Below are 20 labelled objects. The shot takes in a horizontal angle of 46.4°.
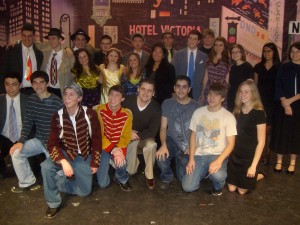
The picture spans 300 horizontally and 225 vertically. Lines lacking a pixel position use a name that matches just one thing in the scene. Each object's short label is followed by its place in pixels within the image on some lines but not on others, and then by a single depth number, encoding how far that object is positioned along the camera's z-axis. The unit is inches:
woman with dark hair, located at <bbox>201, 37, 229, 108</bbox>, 216.8
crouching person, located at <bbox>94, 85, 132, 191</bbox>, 171.6
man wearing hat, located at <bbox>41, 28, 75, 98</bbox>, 223.1
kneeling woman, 167.8
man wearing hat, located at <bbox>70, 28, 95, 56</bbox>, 241.9
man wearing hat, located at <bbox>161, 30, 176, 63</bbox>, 246.2
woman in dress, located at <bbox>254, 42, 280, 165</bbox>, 211.9
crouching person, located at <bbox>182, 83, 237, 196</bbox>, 166.0
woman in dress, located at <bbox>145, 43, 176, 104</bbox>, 217.5
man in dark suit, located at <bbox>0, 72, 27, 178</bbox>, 185.9
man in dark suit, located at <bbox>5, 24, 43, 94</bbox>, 225.3
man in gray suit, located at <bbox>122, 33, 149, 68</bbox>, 238.5
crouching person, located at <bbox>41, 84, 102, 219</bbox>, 151.2
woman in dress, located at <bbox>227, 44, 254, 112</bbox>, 212.5
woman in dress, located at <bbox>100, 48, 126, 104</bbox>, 212.5
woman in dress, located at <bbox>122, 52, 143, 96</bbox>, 208.4
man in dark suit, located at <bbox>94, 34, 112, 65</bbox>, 244.8
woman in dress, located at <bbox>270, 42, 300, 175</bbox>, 194.9
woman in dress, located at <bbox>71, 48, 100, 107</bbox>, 211.0
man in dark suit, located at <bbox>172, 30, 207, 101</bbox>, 228.2
